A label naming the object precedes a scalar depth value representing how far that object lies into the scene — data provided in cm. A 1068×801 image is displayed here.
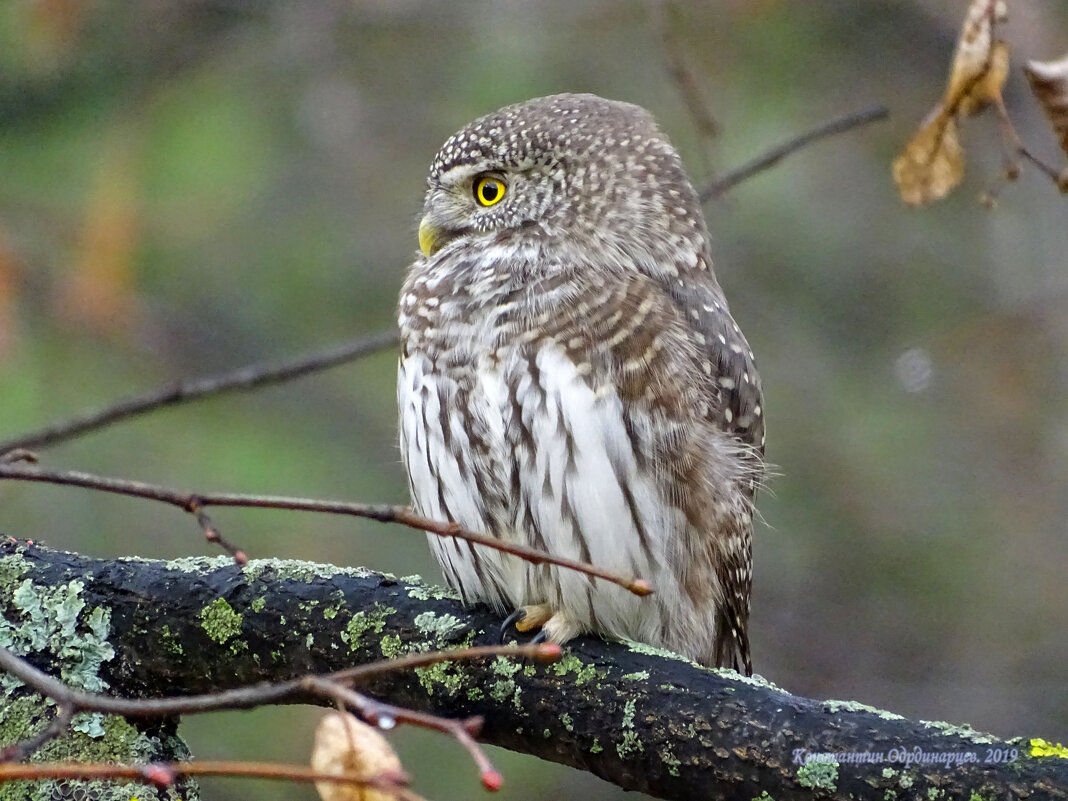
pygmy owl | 626
